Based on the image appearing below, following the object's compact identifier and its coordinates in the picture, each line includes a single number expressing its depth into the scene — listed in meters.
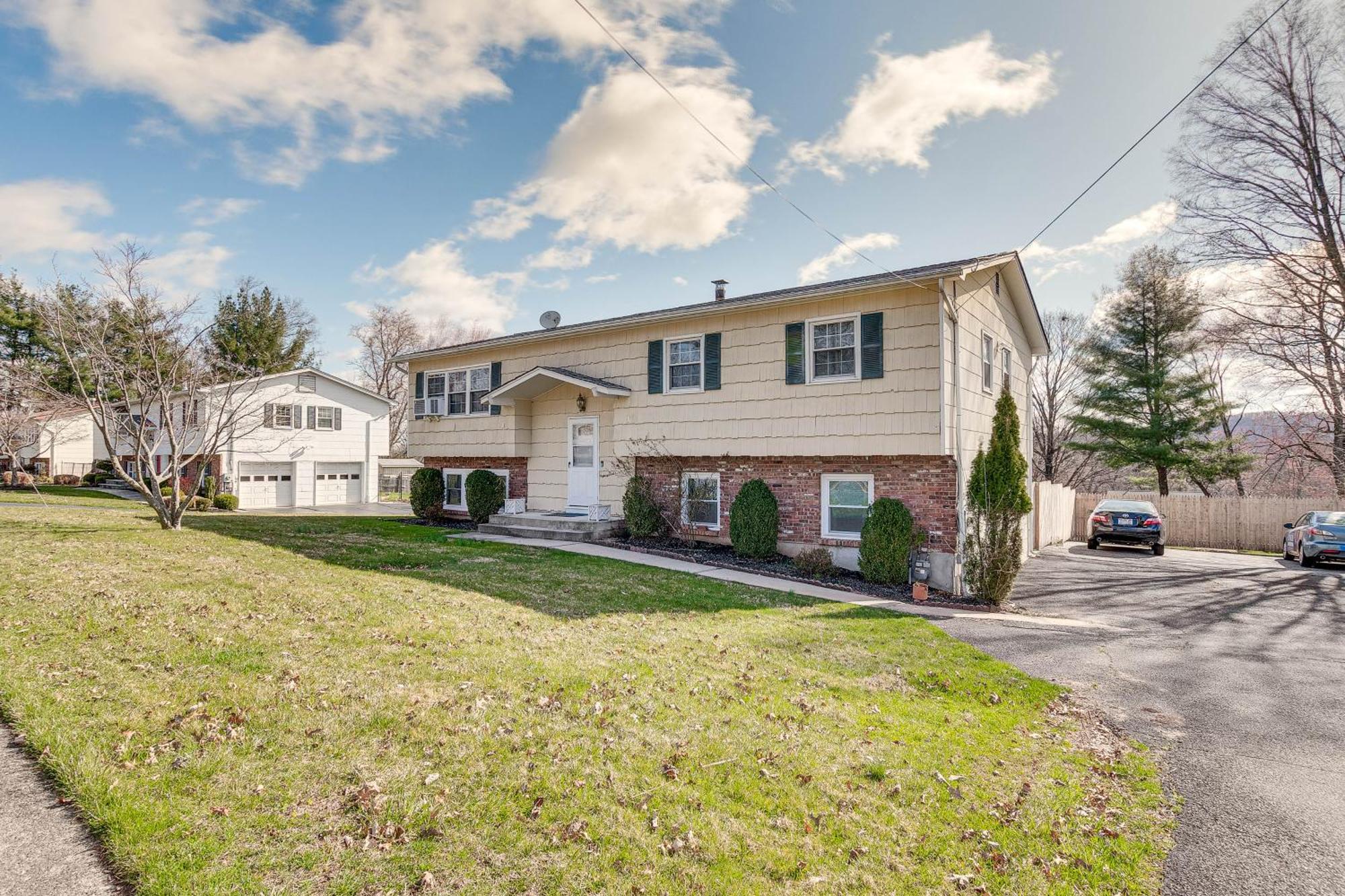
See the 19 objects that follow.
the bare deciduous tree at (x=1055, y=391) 34.28
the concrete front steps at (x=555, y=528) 14.56
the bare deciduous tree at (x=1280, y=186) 16.69
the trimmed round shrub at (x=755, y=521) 12.77
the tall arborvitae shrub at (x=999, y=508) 10.58
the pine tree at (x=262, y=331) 31.42
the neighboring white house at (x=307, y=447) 26.19
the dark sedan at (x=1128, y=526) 18.06
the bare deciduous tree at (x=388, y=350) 43.56
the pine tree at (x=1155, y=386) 24.91
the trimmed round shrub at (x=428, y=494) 18.42
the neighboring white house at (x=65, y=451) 30.77
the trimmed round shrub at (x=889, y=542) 11.37
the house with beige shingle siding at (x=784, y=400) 11.48
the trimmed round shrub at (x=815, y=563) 12.02
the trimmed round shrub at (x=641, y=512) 14.23
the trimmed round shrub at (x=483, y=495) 16.86
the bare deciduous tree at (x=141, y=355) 12.39
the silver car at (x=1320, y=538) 15.21
